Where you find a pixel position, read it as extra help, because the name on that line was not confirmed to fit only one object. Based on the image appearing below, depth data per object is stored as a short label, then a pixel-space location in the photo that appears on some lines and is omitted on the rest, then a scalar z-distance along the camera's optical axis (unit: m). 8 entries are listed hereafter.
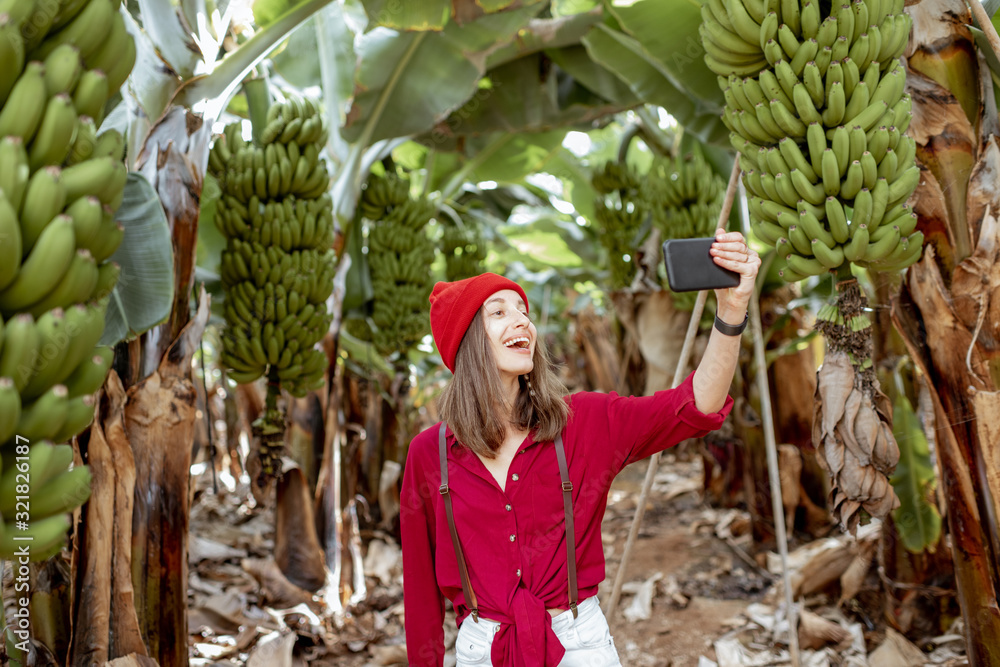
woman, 1.40
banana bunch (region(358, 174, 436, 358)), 3.89
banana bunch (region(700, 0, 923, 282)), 1.59
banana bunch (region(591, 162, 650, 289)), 4.52
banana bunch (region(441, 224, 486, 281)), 4.85
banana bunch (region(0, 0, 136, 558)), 0.98
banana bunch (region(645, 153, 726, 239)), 3.74
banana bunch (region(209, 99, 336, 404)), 2.65
